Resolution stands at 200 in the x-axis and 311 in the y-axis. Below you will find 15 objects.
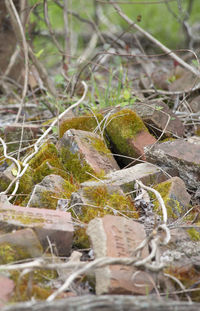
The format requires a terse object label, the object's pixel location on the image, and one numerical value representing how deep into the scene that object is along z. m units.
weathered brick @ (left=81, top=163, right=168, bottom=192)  6.25
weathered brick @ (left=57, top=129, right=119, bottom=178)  6.86
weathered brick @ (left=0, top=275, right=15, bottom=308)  4.25
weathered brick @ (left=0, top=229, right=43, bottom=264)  4.70
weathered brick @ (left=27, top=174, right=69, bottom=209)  6.05
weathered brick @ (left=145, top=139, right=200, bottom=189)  6.52
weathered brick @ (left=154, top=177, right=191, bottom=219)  5.82
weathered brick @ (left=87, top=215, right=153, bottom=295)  4.31
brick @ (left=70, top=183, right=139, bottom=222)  5.66
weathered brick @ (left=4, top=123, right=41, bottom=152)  8.75
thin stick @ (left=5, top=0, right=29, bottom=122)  9.26
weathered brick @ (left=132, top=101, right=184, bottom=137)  7.83
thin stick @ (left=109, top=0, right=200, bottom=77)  9.95
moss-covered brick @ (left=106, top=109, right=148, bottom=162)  7.46
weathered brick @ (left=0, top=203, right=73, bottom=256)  4.87
